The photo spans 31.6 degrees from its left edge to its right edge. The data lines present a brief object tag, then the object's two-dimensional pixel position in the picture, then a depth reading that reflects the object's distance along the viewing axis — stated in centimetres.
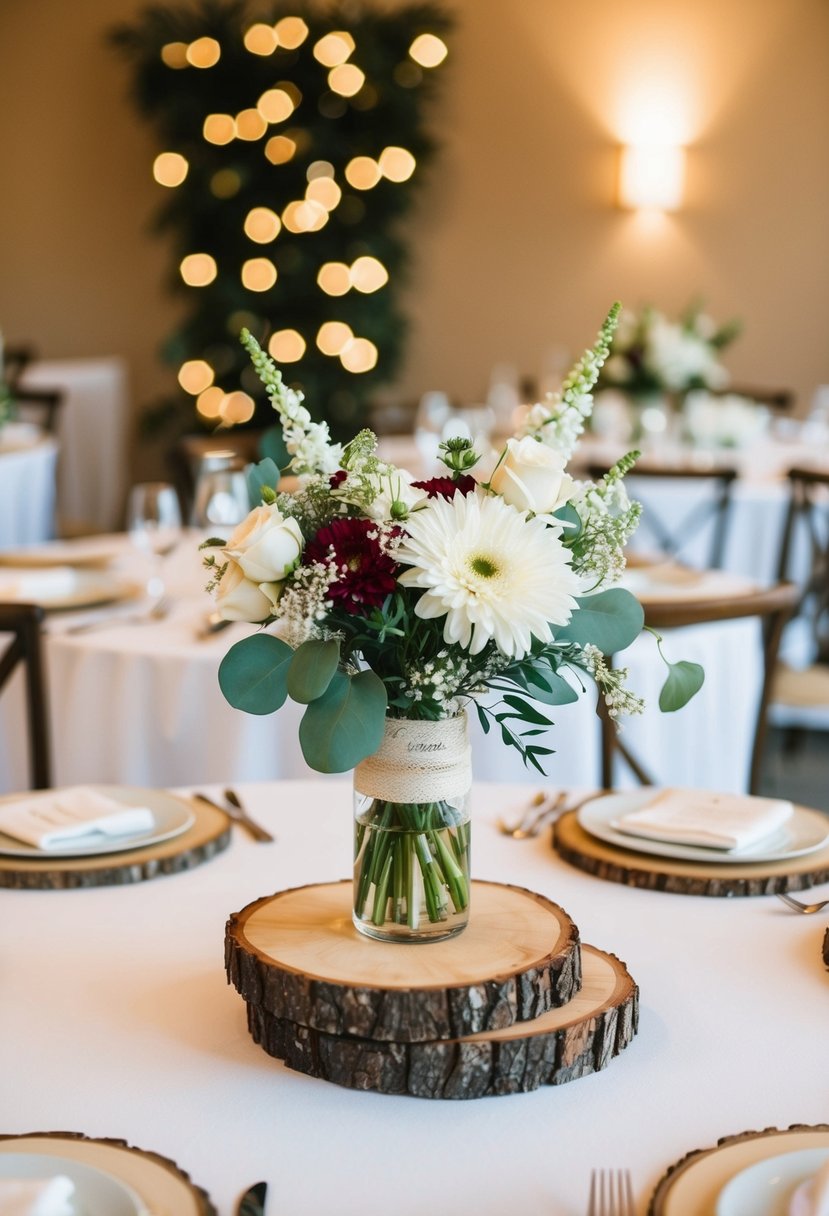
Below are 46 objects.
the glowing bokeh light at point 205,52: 773
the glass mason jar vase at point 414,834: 118
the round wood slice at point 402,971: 109
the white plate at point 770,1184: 91
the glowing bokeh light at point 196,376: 809
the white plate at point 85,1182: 89
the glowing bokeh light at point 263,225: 781
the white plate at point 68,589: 287
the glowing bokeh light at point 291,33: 763
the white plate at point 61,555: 330
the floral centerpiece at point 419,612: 110
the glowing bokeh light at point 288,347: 788
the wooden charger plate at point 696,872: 152
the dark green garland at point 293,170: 771
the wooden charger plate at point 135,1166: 90
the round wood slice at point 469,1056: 108
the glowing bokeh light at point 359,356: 791
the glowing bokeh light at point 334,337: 787
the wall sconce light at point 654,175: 786
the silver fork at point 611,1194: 92
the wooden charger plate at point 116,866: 152
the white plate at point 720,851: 156
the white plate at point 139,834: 156
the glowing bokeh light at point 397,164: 783
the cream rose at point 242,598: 115
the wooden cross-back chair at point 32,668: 233
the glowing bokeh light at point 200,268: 800
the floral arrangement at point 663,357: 528
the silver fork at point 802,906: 147
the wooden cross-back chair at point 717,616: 231
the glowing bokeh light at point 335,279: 783
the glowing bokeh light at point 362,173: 778
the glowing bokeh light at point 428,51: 781
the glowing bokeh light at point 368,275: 789
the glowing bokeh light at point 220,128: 779
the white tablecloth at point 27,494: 520
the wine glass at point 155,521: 270
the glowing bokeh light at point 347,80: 762
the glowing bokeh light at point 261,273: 788
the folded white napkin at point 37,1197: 85
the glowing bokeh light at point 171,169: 795
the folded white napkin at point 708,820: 158
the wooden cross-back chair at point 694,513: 418
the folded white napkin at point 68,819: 158
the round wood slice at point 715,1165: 92
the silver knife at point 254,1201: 92
